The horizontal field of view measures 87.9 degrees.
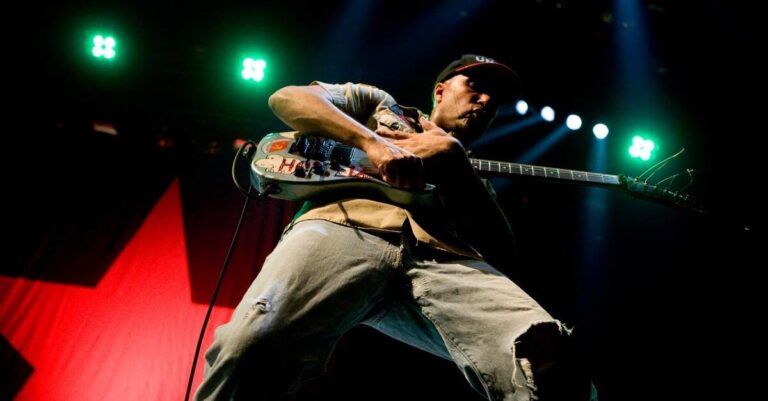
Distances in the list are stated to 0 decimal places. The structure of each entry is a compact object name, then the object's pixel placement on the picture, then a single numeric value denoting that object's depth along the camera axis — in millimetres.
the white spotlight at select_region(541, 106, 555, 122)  5434
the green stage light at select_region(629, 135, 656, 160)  5367
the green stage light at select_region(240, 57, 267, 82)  4997
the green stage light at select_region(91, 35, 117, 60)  4633
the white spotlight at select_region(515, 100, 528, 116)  5441
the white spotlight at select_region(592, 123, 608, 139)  5383
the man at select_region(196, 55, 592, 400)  1141
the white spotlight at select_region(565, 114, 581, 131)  5402
